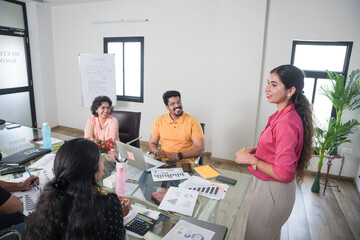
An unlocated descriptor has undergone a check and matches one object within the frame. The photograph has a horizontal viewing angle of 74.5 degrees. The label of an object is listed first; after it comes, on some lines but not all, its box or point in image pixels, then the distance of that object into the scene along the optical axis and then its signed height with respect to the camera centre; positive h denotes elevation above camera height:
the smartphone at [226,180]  1.69 -0.75
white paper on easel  4.21 -0.11
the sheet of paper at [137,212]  1.26 -0.77
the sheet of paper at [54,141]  2.39 -0.73
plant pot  3.03 -1.35
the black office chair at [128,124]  2.69 -0.60
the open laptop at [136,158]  1.78 -0.67
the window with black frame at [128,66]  4.43 +0.10
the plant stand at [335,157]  3.04 -1.05
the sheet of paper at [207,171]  1.78 -0.74
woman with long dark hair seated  0.88 -0.50
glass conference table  1.26 -0.77
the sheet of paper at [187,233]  1.15 -0.78
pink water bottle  1.41 -0.65
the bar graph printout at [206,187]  1.53 -0.76
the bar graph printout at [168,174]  1.71 -0.75
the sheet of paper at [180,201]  1.35 -0.76
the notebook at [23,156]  1.90 -0.74
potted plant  2.88 -0.50
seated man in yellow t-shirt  2.47 -0.62
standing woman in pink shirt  1.29 -0.45
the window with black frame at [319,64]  3.27 +0.20
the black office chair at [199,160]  2.39 -0.87
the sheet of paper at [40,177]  1.50 -0.77
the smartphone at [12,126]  2.89 -0.72
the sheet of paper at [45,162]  1.87 -0.76
